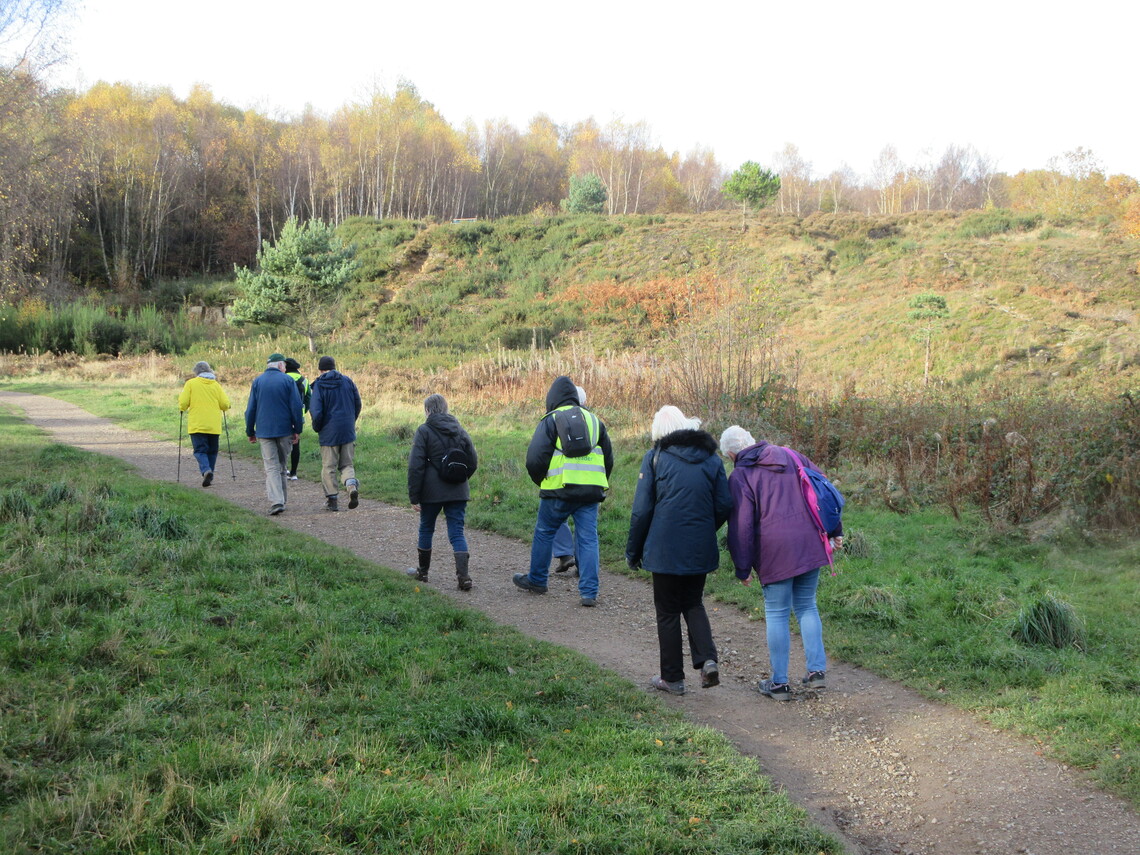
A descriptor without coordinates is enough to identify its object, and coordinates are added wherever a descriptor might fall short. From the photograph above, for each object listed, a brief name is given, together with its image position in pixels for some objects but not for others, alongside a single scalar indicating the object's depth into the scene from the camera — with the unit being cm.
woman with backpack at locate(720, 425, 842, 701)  542
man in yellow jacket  1152
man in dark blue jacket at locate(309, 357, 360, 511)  1073
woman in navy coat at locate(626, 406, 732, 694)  545
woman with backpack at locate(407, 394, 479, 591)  776
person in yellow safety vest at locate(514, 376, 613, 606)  753
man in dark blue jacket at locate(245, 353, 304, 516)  1067
